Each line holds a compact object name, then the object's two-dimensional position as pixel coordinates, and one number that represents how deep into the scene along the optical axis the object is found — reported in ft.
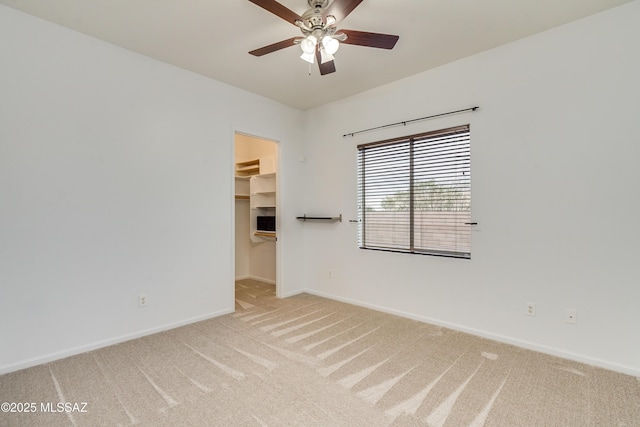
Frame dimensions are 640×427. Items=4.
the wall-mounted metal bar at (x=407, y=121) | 9.84
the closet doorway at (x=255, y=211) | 16.24
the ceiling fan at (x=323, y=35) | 6.46
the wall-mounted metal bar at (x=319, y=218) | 13.47
